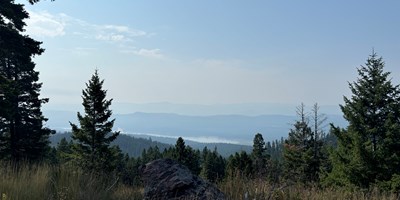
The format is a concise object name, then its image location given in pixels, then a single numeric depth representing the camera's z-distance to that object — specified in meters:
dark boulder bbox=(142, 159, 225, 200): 5.14
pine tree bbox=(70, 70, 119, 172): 33.91
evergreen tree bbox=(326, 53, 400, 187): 29.75
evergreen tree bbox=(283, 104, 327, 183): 43.69
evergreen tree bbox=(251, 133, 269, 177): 60.08
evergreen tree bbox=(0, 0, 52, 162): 29.09
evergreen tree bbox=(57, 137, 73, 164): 63.59
